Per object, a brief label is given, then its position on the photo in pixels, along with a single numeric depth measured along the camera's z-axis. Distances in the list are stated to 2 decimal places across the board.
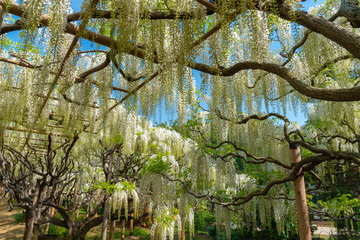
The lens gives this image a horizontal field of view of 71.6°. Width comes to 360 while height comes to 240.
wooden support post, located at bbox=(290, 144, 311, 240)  2.50
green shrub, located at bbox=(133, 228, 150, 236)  9.16
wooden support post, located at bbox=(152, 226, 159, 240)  6.05
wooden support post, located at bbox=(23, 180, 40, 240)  4.70
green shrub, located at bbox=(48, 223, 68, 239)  8.26
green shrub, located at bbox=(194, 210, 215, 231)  10.80
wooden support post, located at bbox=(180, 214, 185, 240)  6.26
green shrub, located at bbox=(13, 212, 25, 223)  10.30
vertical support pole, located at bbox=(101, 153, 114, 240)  5.67
